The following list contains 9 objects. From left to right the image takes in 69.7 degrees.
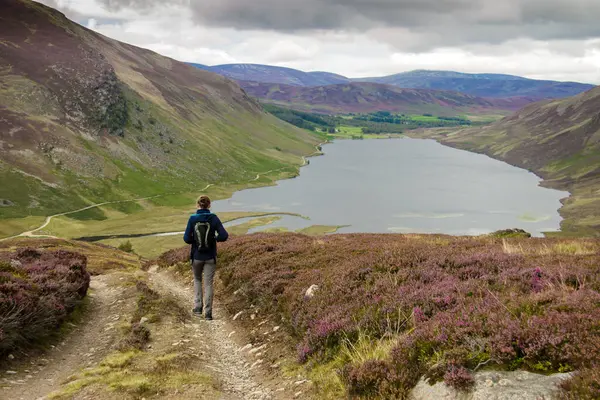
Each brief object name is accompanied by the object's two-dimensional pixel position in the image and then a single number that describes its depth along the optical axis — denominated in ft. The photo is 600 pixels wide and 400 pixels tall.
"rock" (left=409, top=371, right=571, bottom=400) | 23.79
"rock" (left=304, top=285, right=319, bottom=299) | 49.31
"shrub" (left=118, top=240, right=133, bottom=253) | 240.61
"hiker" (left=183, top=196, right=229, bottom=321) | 53.42
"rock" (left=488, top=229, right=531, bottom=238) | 114.01
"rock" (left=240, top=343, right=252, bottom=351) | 47.81
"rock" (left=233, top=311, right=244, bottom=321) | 58.71
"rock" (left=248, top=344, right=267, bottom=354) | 46.08
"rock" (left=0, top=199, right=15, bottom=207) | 470.88
